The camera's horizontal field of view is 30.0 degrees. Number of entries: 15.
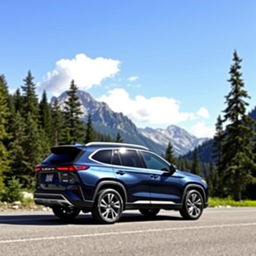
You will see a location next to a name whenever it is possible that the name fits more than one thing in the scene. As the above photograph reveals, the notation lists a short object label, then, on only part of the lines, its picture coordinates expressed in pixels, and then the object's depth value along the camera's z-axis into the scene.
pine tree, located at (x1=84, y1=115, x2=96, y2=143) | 96.94
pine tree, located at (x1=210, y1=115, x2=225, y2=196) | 67.88
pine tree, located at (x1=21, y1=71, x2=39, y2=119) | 92.72
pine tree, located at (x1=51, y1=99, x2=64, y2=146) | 101.44
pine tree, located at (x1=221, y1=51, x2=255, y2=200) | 45.84
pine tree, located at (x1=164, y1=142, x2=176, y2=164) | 97.62
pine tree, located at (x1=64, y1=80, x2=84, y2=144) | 67.19
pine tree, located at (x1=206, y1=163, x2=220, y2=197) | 104.57
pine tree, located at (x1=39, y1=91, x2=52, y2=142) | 102.71
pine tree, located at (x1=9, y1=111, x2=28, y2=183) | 72.31
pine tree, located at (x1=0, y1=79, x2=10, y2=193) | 51.00
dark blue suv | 10.72
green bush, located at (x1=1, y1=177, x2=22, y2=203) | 16.81
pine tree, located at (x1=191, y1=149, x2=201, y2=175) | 112.96
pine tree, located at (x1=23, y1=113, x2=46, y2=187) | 73.00
